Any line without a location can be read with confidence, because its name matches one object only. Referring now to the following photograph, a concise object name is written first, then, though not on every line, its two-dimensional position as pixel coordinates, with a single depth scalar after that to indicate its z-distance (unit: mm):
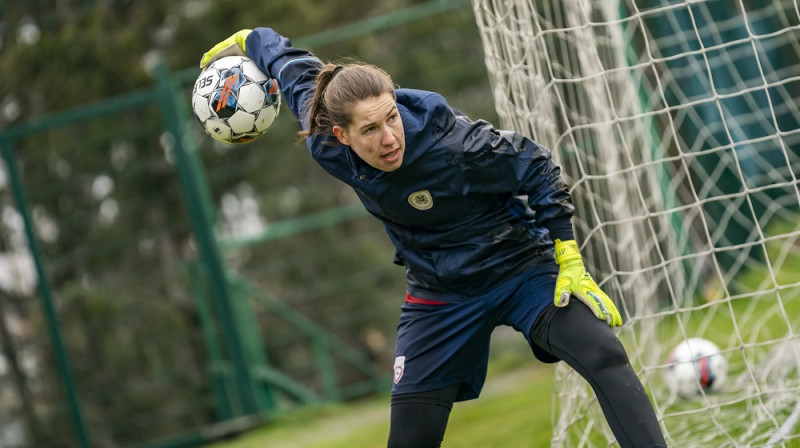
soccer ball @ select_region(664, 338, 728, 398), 10695
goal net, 9844
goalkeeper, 7234
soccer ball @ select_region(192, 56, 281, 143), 8727
